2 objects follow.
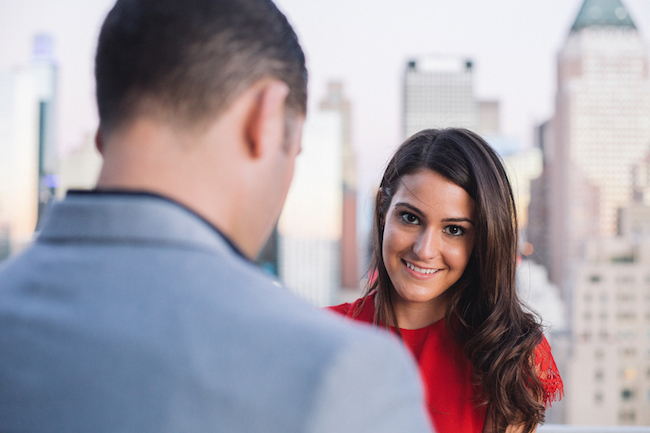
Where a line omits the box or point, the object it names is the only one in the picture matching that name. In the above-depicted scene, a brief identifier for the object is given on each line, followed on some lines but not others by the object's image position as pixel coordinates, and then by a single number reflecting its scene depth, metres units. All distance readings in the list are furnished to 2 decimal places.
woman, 1.21
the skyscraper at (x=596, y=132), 38.81
